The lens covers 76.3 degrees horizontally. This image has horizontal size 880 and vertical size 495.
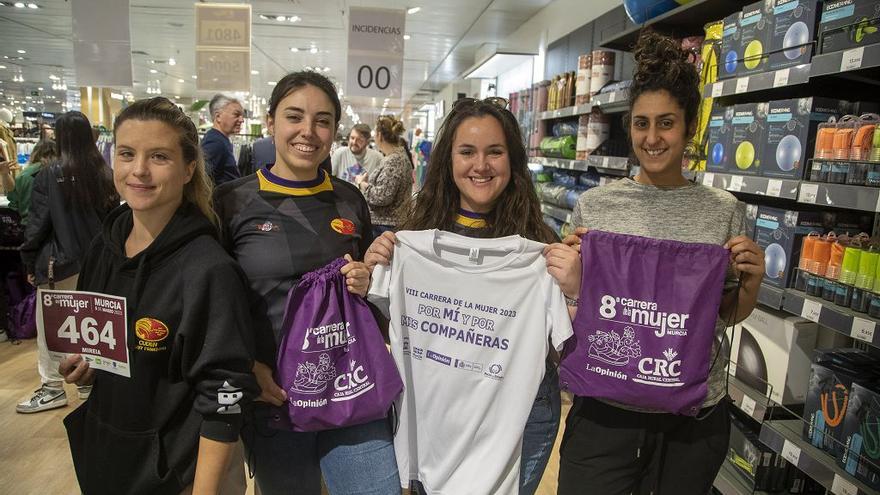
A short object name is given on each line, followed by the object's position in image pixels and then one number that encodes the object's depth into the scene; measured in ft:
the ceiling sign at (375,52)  14.65
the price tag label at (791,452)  6.70
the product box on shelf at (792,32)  6.54
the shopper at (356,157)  21.90
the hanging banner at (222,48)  15.46
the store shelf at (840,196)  5.61
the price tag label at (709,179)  8.21
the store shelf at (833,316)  5.62
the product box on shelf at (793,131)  6.73
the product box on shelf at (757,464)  7.74
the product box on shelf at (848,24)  5.75
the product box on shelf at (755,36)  7.18
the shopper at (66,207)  11.50
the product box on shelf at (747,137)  7.46
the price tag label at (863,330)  5.58
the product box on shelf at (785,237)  7.07
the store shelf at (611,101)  10.72
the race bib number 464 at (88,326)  4.33
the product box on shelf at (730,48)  7.79
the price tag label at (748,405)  7.52
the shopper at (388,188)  16.20
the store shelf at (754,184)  6.84
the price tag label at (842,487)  5.84
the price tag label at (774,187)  6.97
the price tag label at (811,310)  6.40
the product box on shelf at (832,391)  6.37
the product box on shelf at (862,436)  5.82
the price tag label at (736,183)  7.59
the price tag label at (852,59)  5.70
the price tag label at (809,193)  6.44
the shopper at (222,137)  14.96
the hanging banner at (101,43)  14.69
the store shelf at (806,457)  5.99
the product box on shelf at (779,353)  7.23
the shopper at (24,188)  14.25
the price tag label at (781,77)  6.84
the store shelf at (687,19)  8.55
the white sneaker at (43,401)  12.35
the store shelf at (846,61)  5.55
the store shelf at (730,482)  7.88
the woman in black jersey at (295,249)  4.87
